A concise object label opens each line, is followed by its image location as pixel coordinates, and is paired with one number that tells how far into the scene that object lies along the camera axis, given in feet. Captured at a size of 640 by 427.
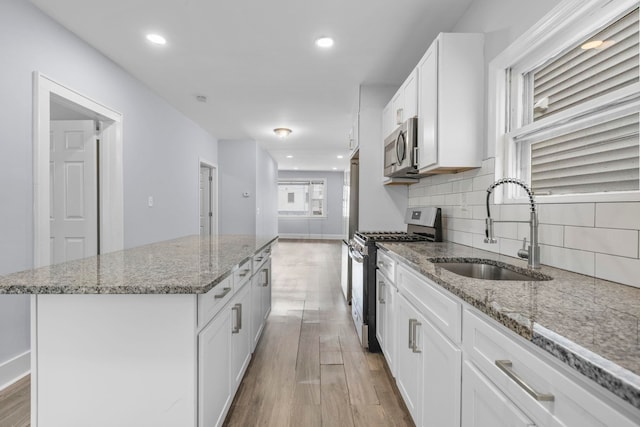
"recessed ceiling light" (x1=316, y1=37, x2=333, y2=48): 8.51
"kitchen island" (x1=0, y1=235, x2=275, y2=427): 3.81
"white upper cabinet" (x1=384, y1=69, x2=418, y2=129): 7.77
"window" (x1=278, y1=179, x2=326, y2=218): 37.88
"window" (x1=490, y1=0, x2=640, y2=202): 3.78
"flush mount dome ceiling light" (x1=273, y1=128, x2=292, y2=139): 17.68
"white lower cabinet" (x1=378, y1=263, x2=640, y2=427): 1.99
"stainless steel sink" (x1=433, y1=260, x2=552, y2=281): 4.79
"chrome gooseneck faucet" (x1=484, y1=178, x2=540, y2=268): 4.50
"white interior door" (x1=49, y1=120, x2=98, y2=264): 9.90
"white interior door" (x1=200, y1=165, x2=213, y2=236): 20.38
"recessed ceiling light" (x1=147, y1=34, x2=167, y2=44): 8.45
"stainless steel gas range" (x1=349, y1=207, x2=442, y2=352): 8.23
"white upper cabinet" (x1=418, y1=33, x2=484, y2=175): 6.48
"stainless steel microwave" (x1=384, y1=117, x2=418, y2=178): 7.68
